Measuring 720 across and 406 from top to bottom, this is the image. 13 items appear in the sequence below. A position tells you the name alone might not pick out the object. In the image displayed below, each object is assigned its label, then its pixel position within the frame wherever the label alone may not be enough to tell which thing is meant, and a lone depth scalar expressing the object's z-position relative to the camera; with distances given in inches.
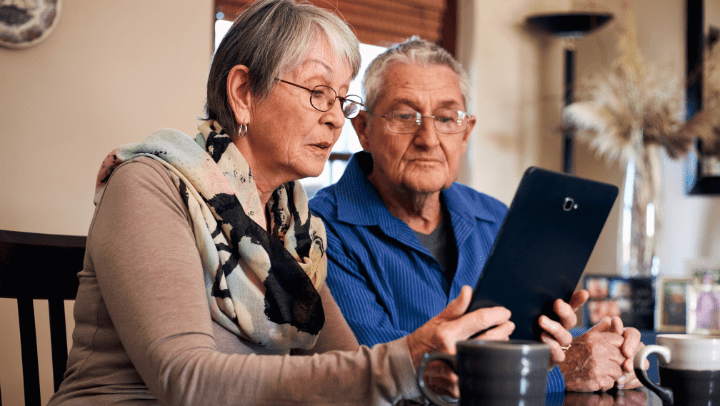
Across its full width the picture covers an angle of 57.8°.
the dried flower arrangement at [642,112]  109.7
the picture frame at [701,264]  117.6
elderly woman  30.6
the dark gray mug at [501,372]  23.3
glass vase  109.3
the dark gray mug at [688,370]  30.1
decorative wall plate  77.1
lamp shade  119.5
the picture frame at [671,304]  92.0
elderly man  56.6
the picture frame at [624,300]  95.3
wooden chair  42.3
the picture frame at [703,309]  89.9
